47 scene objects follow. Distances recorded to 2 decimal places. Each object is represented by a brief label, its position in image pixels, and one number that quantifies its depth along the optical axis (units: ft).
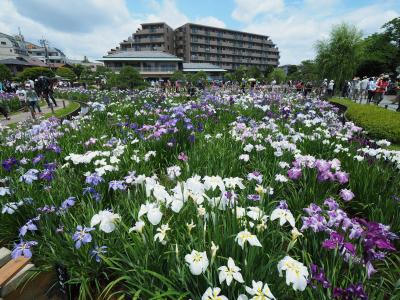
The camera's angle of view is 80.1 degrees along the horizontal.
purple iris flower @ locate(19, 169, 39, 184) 8.80
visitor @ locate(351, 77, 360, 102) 64.13
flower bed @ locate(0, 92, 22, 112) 50.89
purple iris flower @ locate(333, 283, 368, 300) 3.86
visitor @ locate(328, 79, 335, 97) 63.75
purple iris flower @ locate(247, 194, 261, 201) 7.17
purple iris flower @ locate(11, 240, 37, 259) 6.09
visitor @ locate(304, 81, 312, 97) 60.55
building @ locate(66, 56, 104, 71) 379.47
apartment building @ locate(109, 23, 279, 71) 244.83
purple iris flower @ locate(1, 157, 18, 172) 9.90
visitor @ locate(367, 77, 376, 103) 50.99
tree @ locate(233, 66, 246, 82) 192.44
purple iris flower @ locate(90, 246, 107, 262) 6.32
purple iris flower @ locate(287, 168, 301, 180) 8.73
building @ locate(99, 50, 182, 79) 188.85
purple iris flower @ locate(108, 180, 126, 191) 7.68
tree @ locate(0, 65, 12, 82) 120.88
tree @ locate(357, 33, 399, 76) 141.49
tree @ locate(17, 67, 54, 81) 154.71
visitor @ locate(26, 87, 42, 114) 38.09
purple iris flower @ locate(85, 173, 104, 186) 7.96
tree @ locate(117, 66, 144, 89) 81.25
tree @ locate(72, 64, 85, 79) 256.23
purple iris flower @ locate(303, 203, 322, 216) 6.24
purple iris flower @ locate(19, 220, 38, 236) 6.54
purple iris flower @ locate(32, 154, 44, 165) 11.04
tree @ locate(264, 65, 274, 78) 273.13
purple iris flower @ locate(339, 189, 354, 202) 7.08
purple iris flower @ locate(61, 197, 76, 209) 7.38
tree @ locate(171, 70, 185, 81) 142.07
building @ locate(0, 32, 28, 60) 260.31
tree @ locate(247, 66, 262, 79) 217.07
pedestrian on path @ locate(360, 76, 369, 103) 59.82
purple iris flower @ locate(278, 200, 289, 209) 6.70
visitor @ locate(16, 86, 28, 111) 52.60
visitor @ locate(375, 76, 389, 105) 50.00
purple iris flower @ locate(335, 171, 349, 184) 7.92
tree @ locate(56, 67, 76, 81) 182.19
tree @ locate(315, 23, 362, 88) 75.92
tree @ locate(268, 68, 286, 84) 206.49
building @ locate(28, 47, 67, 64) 350.19
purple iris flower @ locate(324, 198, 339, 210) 6.13
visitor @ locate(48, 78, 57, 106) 48.03
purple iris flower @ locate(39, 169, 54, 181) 8.95
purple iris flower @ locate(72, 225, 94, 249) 6.02
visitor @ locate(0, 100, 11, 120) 45.87
